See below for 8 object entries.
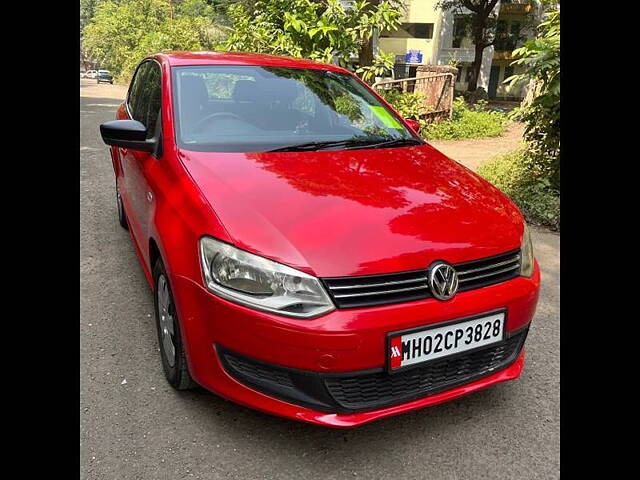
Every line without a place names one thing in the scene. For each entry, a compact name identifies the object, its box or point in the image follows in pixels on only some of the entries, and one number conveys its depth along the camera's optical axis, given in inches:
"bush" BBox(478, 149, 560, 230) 200.8
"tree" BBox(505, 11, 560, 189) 177.8
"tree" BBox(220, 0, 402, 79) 298.2
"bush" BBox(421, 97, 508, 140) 409.1
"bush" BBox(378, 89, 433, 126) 389.8
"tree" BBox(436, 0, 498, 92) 1162.0
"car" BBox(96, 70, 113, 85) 1759.1
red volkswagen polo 71.1
